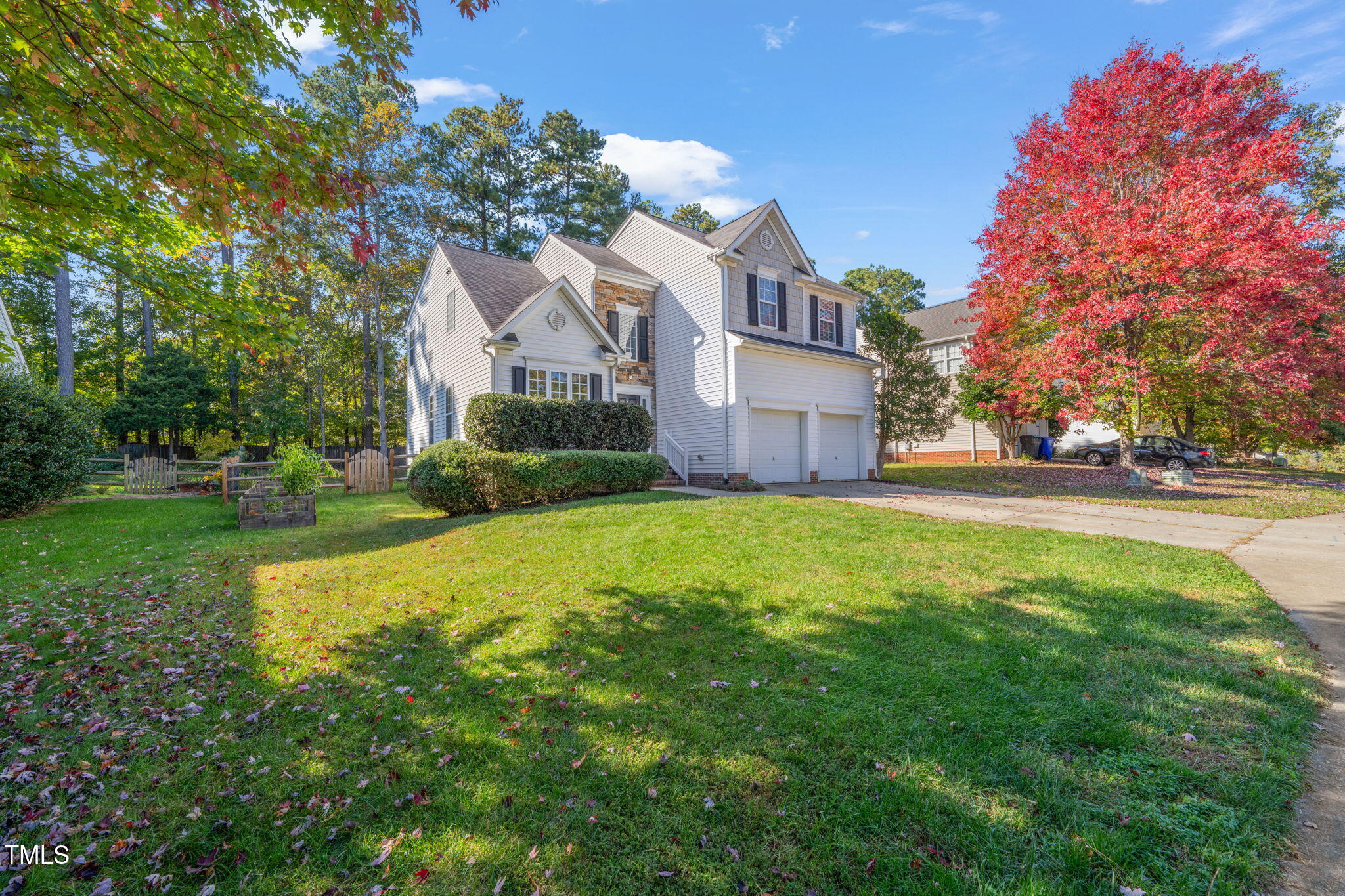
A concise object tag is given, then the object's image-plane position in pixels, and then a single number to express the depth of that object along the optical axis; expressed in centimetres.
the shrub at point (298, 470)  1038
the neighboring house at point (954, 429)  2469
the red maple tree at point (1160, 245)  1084
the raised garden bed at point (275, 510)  986
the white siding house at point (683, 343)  1449
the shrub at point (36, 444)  971
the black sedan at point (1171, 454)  1953
